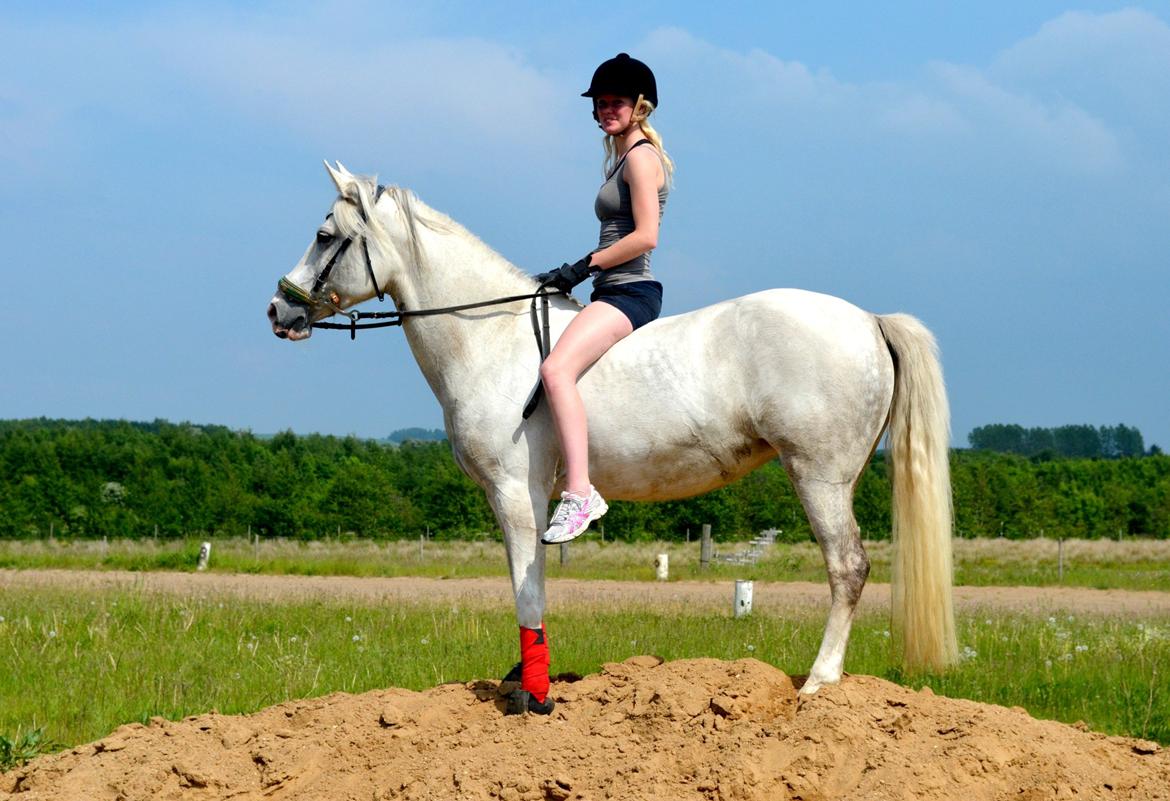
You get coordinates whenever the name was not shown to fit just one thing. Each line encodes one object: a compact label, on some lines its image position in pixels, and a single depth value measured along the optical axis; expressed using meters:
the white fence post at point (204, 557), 25.17
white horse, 5.20
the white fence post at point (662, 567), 23.42
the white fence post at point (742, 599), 12.71
